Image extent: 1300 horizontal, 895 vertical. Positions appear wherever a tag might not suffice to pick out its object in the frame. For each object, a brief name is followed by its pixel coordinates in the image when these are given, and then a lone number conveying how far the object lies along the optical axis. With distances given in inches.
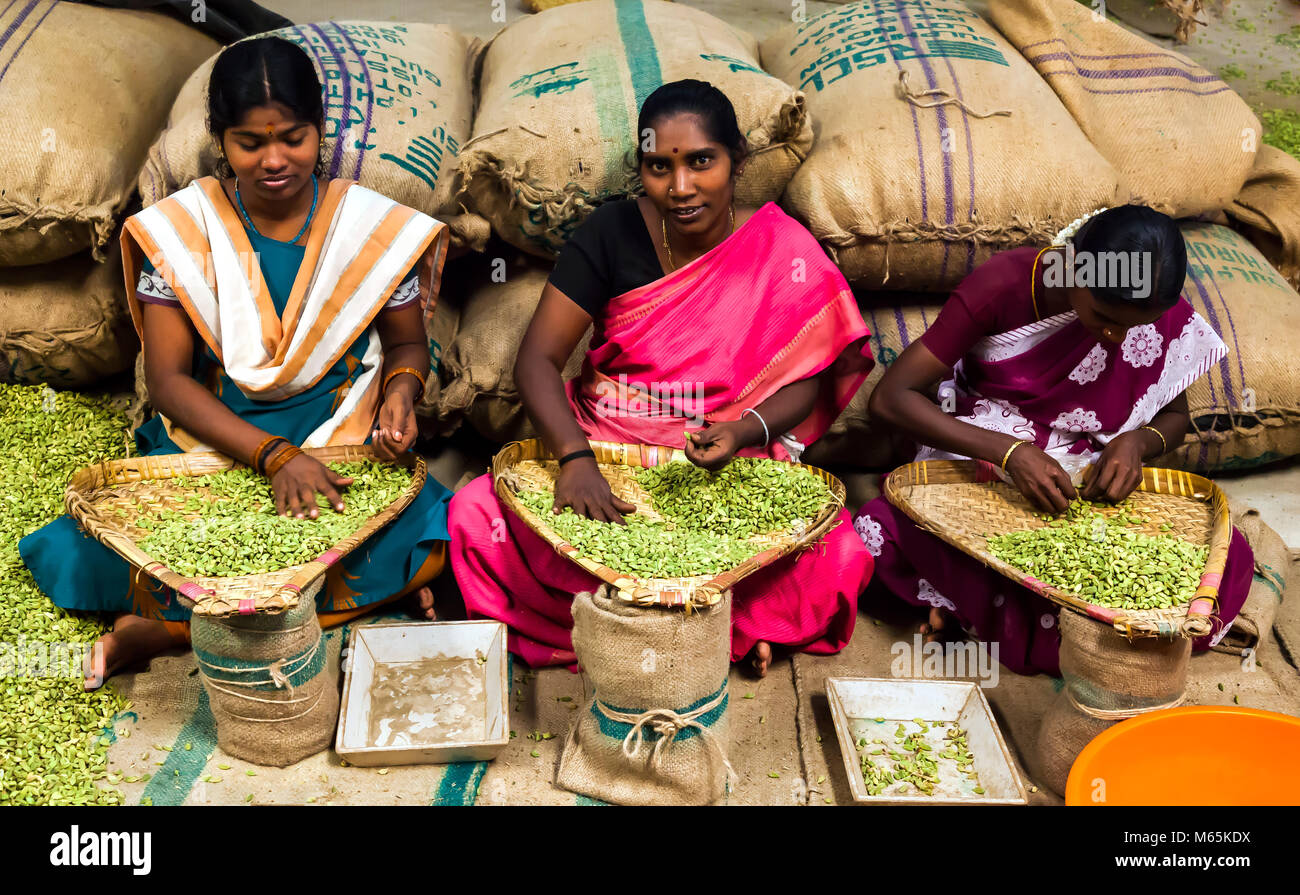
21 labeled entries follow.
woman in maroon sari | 105.1
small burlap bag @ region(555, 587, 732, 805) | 86.4
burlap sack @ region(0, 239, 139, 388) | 130.3
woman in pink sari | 106.2
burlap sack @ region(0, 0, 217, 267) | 119.9
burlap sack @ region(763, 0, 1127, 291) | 120.2
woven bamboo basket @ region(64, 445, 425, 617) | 84.8
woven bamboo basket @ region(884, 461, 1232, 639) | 99.1
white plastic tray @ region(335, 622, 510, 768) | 93.7
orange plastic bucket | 85.4
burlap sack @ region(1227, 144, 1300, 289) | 143.5
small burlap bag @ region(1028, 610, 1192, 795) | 88.2
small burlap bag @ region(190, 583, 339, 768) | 89.1
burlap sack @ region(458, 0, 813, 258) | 118.3
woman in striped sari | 101.5
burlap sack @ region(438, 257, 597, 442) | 124.0
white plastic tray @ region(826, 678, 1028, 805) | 94.0
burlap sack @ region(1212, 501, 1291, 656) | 110.7
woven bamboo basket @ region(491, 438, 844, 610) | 85.4
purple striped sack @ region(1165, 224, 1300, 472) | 126.6
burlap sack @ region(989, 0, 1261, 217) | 132.7
